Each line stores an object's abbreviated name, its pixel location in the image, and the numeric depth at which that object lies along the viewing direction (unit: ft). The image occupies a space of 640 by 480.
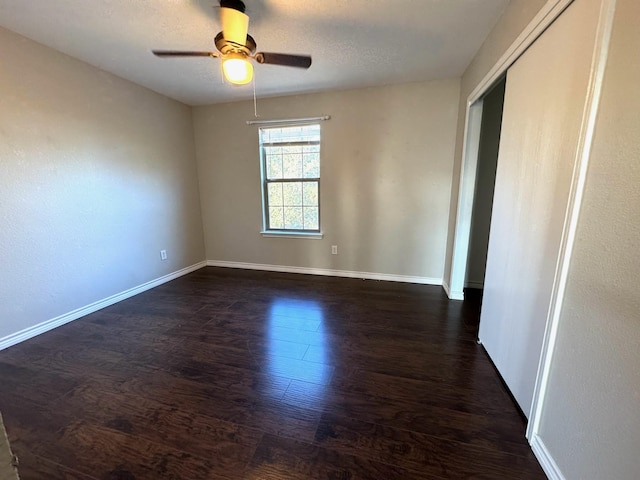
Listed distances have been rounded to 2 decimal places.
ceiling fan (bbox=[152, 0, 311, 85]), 5.16
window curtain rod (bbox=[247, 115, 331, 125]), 10.95
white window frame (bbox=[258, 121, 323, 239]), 11.58
